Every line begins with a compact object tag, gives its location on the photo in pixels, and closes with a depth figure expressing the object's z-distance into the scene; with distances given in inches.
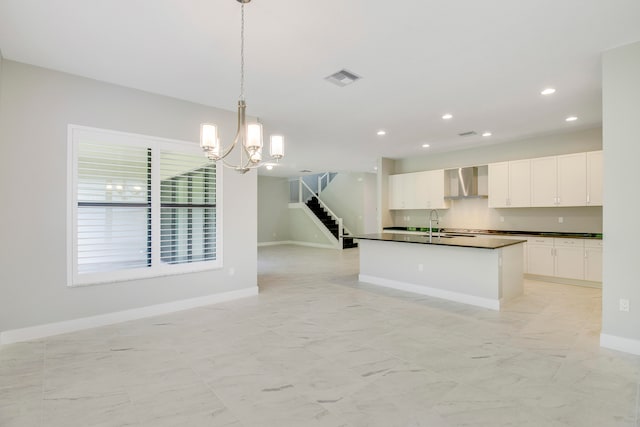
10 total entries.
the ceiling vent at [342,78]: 147.8
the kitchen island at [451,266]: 184.7
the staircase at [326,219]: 483.2
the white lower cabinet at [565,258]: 224.2
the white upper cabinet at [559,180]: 236.4
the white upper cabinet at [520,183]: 262.2
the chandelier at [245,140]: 108.7
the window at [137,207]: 150.8
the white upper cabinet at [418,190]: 319.6
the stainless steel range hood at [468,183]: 299.6
